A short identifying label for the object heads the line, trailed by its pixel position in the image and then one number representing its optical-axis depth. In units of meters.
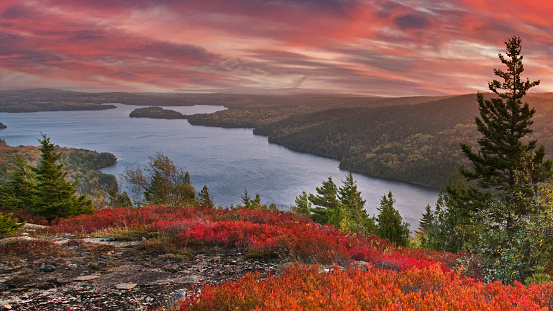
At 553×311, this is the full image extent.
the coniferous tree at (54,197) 16.19
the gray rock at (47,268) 7.38
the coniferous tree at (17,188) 20.22
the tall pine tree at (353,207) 48.64
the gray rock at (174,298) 4.87
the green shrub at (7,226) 10.00
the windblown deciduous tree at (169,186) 45.09
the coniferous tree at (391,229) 44.12
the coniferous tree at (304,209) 61.06
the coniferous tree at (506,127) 29.81
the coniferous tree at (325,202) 60.88
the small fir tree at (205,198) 61.94
